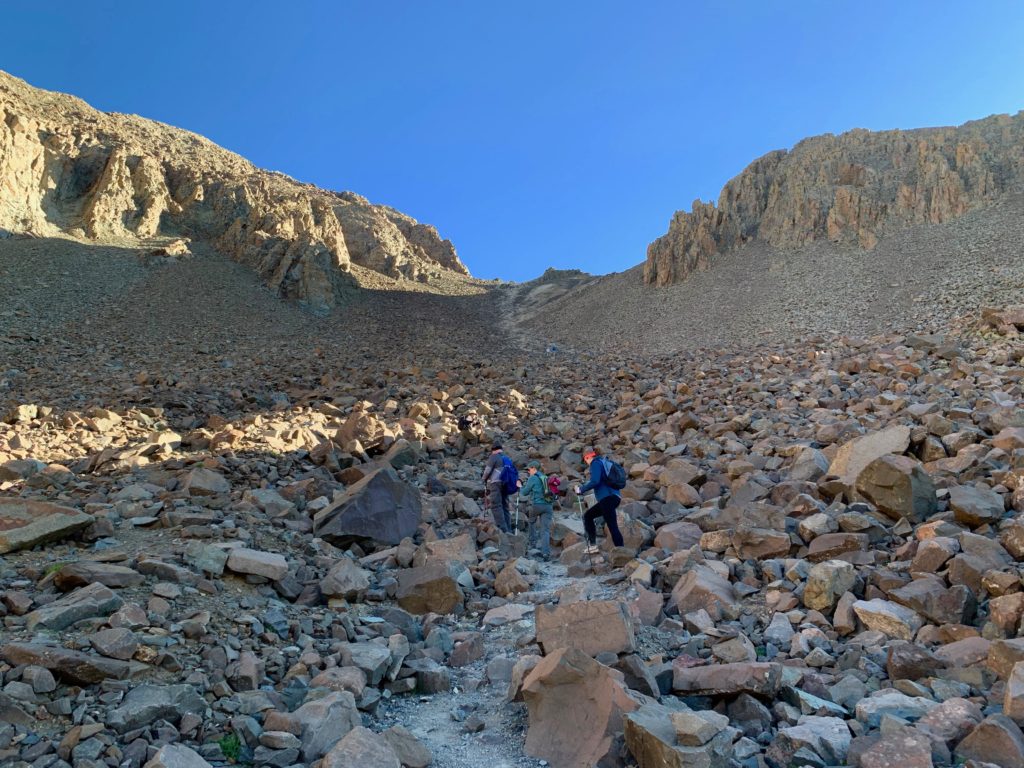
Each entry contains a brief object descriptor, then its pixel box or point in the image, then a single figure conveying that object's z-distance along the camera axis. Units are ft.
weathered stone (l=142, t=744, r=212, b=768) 11.20
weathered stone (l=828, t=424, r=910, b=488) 27.81
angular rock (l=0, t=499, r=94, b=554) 20.07
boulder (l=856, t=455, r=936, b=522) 23.18
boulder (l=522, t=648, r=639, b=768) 13.30
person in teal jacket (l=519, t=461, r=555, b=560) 30.91
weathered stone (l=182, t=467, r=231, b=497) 27.96
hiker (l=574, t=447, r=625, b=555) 27.58
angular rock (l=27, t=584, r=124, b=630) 15.40
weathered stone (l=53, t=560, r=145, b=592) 17.71
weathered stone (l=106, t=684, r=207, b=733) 12.57
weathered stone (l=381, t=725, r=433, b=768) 13.26
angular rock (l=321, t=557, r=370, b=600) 21.58
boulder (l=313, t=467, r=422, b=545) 26.58
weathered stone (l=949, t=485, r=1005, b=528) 21.33
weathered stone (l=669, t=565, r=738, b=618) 19.69
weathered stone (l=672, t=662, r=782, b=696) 14.29
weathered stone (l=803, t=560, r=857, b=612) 18.92
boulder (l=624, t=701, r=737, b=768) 11.67
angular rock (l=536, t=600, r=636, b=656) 16.15
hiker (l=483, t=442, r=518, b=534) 32.43
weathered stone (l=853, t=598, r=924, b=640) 17.01
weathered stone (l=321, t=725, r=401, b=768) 12.21
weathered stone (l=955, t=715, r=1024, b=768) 11.30
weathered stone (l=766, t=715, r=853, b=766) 12.37
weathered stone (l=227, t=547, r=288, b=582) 20.86
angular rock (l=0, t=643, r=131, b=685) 13.43
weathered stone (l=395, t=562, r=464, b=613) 22.13
